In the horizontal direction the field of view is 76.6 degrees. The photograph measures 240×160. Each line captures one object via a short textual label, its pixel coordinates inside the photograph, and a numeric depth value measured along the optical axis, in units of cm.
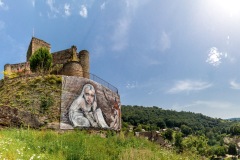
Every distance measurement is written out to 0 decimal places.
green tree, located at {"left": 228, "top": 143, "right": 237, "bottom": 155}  8157
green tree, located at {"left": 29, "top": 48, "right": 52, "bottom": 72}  2114
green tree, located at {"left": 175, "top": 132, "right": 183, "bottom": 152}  5429
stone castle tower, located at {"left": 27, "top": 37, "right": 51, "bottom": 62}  2569
